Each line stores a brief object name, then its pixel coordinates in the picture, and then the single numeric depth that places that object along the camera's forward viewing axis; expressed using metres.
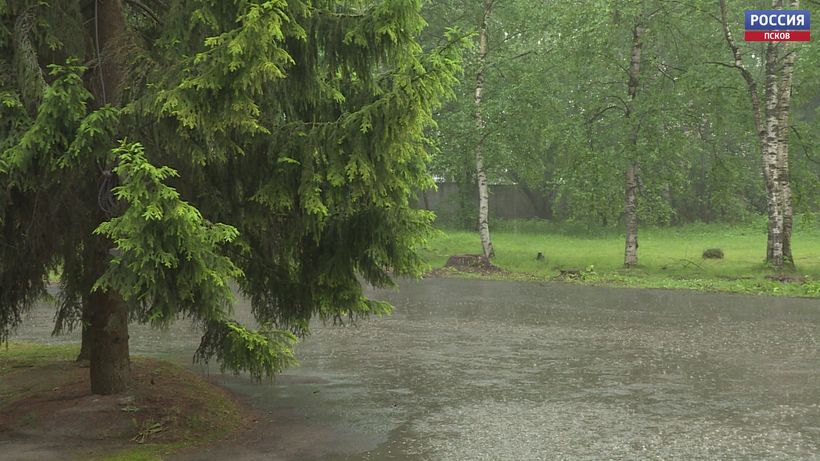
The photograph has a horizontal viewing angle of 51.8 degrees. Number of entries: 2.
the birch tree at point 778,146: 22.62
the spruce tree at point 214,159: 7.50
